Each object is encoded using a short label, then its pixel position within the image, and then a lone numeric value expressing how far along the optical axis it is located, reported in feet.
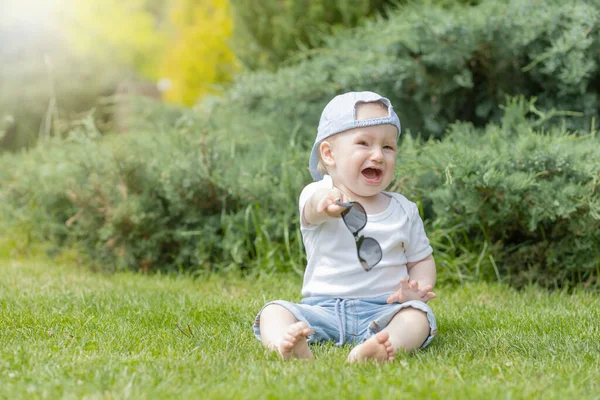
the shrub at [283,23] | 20.62
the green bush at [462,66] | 14.79
